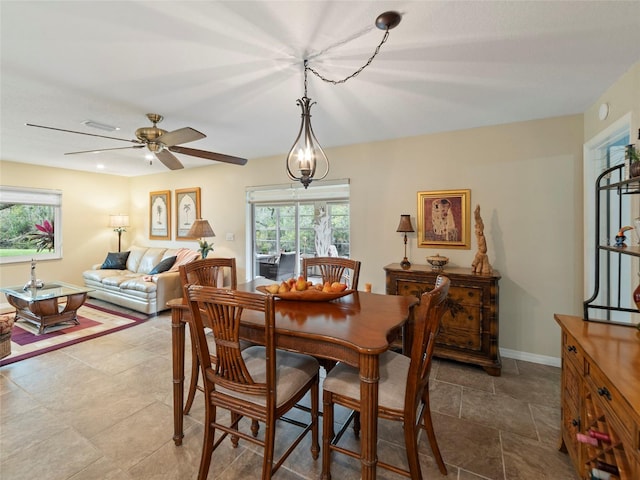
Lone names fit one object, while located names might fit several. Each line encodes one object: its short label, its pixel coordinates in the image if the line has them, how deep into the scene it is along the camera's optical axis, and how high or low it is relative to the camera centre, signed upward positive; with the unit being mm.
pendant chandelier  2006 +618
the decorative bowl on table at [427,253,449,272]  3102 -251
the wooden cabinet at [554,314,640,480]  1026 -657
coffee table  3783 -908
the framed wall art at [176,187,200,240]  5520 +529
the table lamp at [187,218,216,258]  4797 +114
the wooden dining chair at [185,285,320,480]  1396 -744
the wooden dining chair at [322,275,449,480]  1371 -777
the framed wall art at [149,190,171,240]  5926 +449
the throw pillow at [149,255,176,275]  5055 -498
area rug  3312 -1249
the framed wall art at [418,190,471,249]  3320 +225
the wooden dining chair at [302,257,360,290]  2562 -254
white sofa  4500 -719
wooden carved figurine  2971 -138
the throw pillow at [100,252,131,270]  5680 -479
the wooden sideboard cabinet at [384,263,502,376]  2803 -780
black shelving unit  2574 -199
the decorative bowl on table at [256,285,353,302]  1933 -382
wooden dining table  1316 -465
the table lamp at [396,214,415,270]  3422 +143
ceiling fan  2510 +870
